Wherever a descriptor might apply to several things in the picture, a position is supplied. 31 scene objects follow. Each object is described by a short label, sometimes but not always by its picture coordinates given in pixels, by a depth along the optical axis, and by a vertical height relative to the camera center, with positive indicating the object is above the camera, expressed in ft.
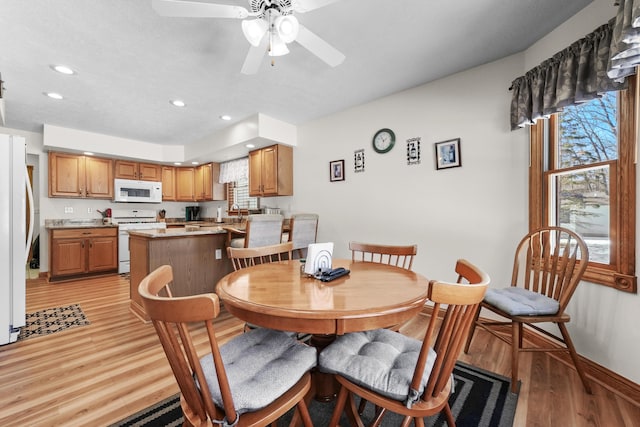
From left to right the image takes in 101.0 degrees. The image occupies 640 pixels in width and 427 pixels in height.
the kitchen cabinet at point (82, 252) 13.37 -2.12
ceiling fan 4.62 +3.59
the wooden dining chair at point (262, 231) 8.96 -0.68
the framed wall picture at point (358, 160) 10.99 +2.15
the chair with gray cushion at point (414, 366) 2.84 -1.98
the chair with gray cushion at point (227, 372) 2.47 -1.96
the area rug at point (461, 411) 4.42 -3.54
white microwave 15.85 +1.33
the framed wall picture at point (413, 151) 9.38 +2.16
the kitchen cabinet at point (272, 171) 13.26 +2.09
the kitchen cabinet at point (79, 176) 14.07 +2.03
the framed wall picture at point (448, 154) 8.44 +1.88
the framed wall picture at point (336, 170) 11.70 +1.85
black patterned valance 5.00 +2.89
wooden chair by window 5.15 -1.83
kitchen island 8.62 -1.59
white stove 15.33 -0.68
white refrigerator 6.93 -0.62
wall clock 10.09 +2.78
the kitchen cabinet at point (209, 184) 17.70 +1.93
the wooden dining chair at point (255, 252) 5.82 -0.95
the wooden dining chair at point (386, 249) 6.09 -0.93
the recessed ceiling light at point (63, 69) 7.93 +4.39
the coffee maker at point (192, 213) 19.69 -0.08
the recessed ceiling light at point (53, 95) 9.66 +4.37
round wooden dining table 3.09 -1.17
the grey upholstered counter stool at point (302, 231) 10.19 -0.78
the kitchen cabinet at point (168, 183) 18.11 +2.00
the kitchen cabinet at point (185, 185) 18.65 +1.92
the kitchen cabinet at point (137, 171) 16.12 +2.65
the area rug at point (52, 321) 7.81 -3.54
